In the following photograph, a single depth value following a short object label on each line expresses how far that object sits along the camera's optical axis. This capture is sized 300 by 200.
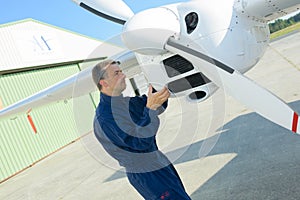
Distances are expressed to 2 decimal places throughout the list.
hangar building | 11.91
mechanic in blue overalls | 2.25
